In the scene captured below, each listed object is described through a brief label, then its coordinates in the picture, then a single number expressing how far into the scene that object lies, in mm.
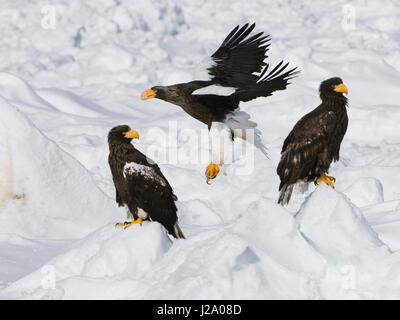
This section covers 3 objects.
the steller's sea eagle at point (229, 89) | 9633
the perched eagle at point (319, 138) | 9820
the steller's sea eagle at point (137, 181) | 9930
